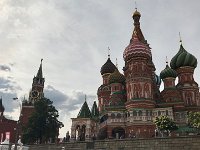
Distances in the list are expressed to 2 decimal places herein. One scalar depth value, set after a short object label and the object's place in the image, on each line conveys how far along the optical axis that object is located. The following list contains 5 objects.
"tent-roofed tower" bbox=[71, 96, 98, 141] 60.09
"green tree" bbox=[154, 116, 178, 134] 40.16
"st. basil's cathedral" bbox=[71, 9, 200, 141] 48.97
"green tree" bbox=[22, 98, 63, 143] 53.97
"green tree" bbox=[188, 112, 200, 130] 35.59
